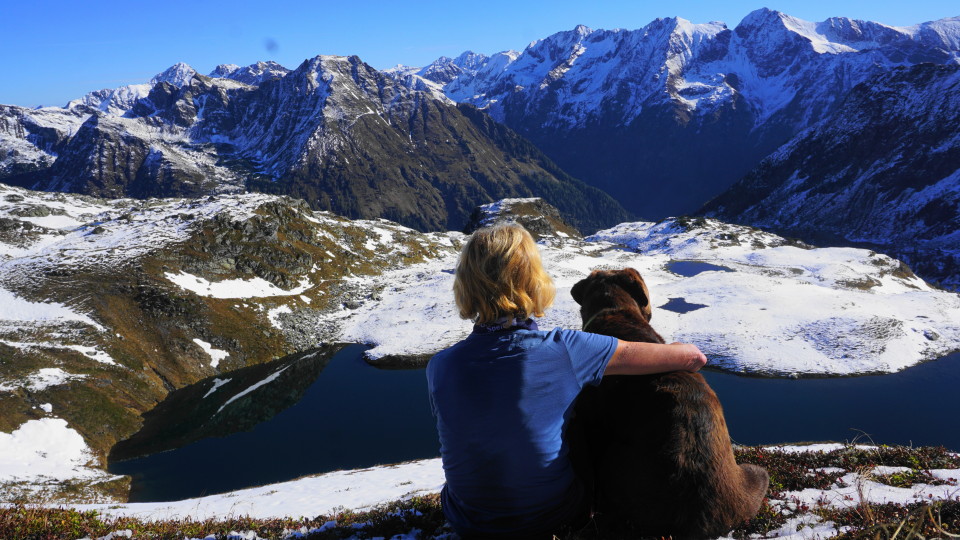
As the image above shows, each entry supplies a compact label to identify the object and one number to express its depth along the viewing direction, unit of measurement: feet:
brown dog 13.89
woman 12.57
